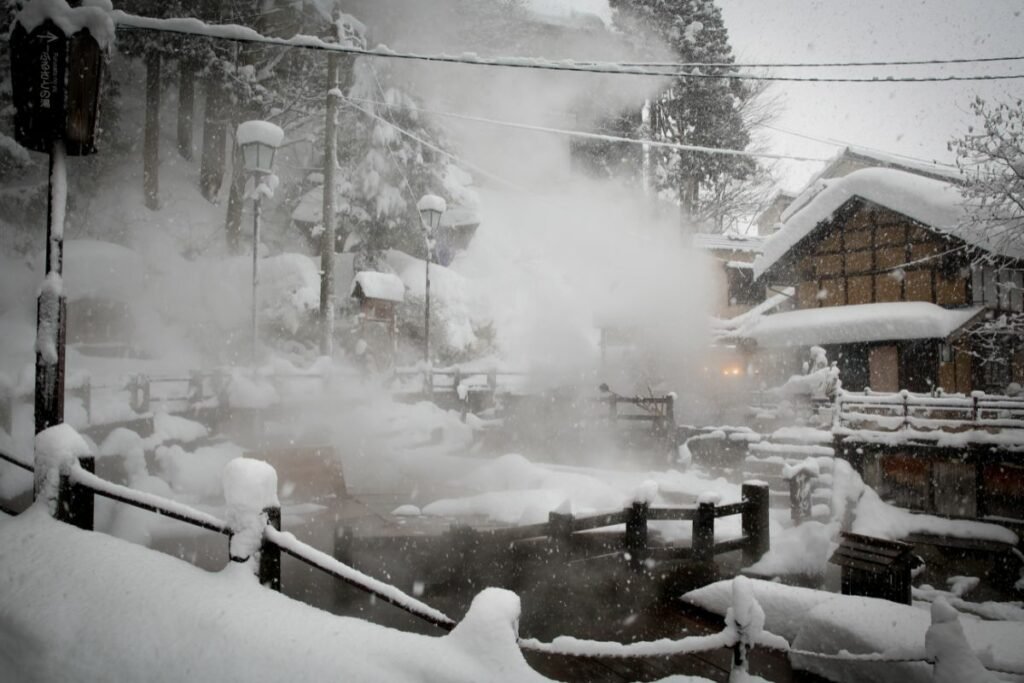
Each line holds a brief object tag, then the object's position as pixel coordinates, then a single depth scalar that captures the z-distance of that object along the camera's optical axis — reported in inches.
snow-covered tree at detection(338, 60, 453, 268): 995.3
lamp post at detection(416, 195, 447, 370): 674.8
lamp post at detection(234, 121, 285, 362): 505.7
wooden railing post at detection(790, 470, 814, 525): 372.8
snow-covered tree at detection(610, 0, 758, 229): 1295.5
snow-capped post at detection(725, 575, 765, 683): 128.0
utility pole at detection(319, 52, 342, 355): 592.7
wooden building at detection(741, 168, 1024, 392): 748.0
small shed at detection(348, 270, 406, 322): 796.6
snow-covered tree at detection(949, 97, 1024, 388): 516.1
